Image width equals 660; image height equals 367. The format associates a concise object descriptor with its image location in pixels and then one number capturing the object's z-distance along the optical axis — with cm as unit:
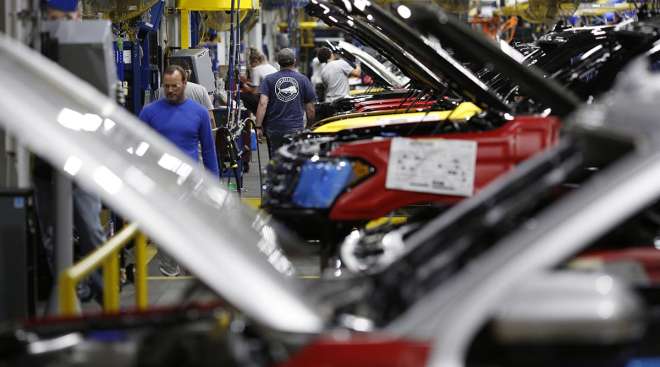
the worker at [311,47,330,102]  2325
